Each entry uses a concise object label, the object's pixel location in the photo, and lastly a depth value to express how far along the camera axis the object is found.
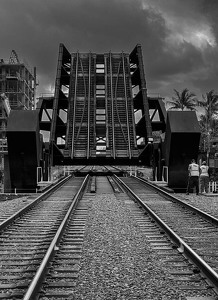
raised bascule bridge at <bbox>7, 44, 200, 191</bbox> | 20.03
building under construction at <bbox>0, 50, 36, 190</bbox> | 94.06
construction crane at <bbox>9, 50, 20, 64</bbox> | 98.75
